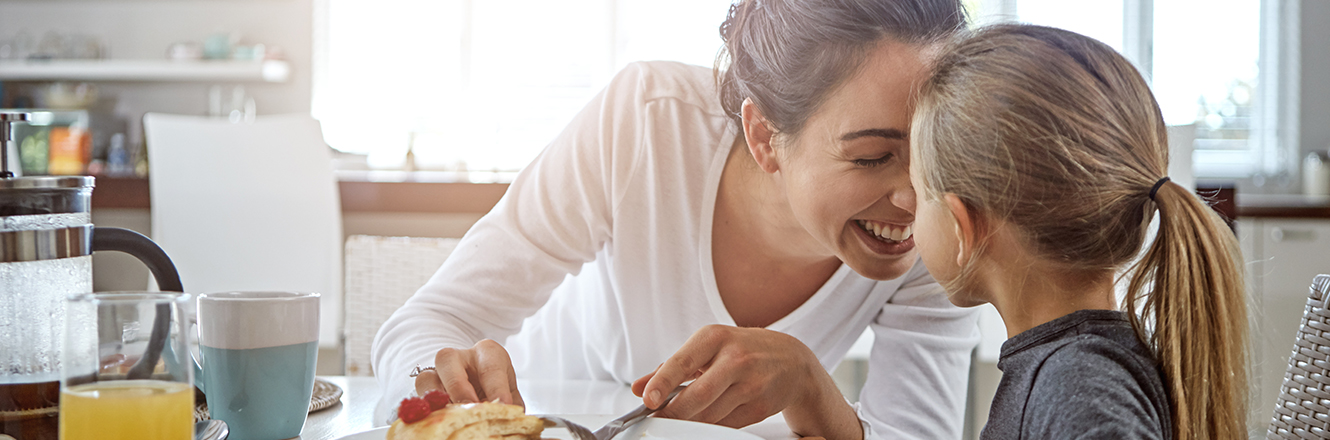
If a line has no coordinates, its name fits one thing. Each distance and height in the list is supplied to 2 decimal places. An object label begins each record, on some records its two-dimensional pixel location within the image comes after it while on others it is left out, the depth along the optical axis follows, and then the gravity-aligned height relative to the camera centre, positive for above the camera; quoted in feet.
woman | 2.64 -0.17
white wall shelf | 13.61 +1.98
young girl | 1.87 -0.09
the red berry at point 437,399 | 1.98 -0.42
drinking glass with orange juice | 1.49 -0.27
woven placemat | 2.54 -0.57
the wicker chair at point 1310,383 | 2.28 -0.45
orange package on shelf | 13.34 +0.75
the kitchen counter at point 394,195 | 7.57 +0.08
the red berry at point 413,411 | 1.93 -0.43
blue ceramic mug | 2.19 -0.37
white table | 2.52 -0.63
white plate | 2.09 -0.52
